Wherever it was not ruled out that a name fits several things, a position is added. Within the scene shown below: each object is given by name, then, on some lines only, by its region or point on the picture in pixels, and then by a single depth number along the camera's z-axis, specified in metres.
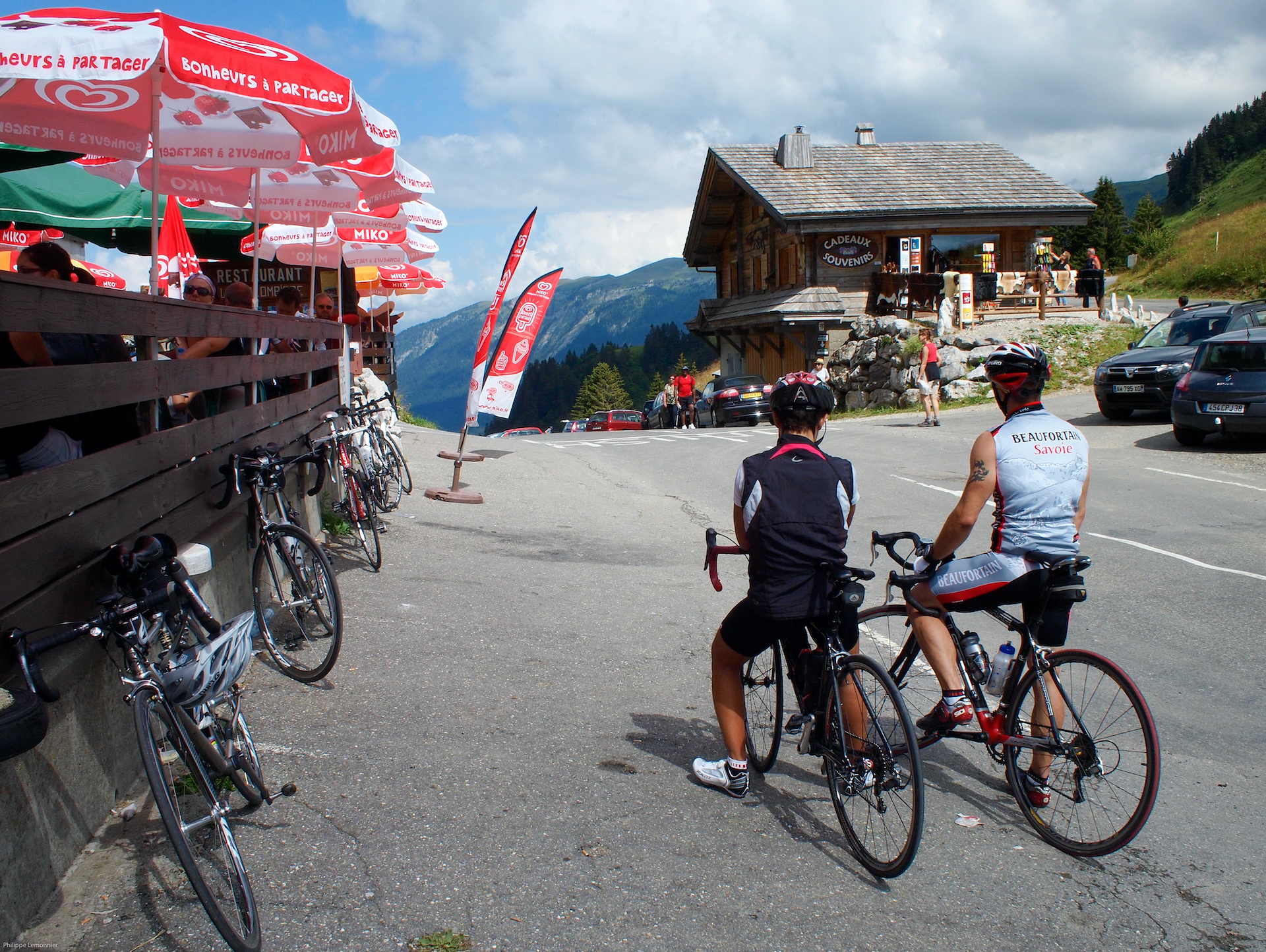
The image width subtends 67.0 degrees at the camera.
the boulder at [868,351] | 29.19
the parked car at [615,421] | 36.75
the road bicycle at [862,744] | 3.26
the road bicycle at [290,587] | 5.05
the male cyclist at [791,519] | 3.53
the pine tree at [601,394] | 115.29
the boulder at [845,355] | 30.94
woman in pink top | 19.97
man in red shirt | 28.80
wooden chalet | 32.78
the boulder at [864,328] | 30.62
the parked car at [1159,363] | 17.48
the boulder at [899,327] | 28.92
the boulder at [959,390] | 24.69
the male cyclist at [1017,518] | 3.65
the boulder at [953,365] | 25.23
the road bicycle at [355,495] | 7.51
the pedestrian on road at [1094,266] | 30.25
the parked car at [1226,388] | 14.06
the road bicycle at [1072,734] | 3.37
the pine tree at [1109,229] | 80.00
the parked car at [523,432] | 31.12
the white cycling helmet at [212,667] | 3.04
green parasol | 8.69
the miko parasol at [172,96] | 4.97
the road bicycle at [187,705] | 2.84
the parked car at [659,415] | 31.12
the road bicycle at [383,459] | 9.10
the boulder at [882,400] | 27.31
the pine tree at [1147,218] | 79.81
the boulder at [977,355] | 25.39
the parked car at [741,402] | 25.53
